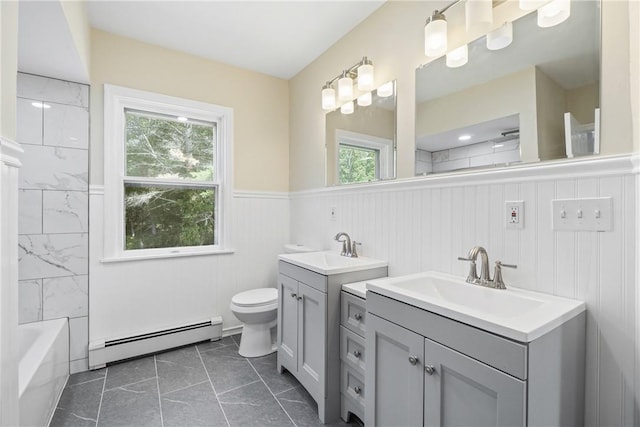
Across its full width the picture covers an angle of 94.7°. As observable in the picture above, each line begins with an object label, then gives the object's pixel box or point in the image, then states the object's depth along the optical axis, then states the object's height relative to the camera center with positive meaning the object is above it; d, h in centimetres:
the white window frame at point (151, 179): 228 +44
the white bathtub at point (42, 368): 135 -82
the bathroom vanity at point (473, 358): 85 -48
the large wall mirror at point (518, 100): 112 +52
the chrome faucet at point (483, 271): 130 -26
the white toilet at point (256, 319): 228 -84
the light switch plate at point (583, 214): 105 +0
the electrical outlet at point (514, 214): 127 +0
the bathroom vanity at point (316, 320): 162 -64
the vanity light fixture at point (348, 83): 202 +97
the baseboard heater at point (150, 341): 218 -103
